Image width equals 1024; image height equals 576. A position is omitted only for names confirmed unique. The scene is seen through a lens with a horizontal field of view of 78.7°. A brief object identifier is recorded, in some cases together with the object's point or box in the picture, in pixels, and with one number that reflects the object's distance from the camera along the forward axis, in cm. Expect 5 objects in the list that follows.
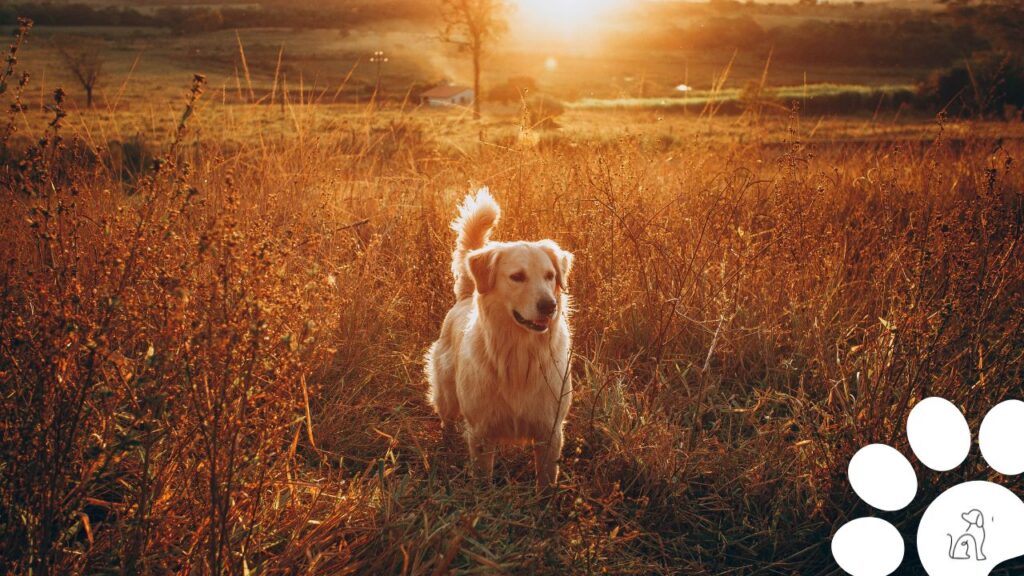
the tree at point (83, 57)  1711
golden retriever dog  279
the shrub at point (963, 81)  1708
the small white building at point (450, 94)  3166
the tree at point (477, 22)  3375
